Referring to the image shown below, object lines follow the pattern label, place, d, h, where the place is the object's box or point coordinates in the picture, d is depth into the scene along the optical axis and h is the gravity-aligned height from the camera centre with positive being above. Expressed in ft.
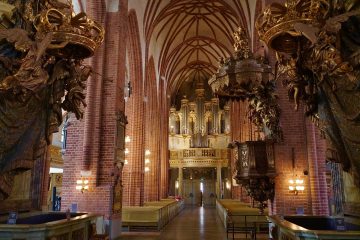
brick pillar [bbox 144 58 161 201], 62.34 +8.84
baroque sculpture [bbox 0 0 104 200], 15.19 +5.40
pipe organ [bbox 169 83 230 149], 89.56 +16.65
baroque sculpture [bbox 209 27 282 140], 25.71 +8.07
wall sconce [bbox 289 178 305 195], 26.63 -0.11
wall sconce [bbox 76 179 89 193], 28.60 +0.03
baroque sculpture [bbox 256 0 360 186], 13.52 +5.32
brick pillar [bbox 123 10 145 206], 45.52 +8.12
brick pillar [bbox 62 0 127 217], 28.91 +5.06
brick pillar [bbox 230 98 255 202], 55.11 +10.61
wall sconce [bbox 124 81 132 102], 44.98 +12.72
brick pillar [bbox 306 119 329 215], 26.09 +1.07
